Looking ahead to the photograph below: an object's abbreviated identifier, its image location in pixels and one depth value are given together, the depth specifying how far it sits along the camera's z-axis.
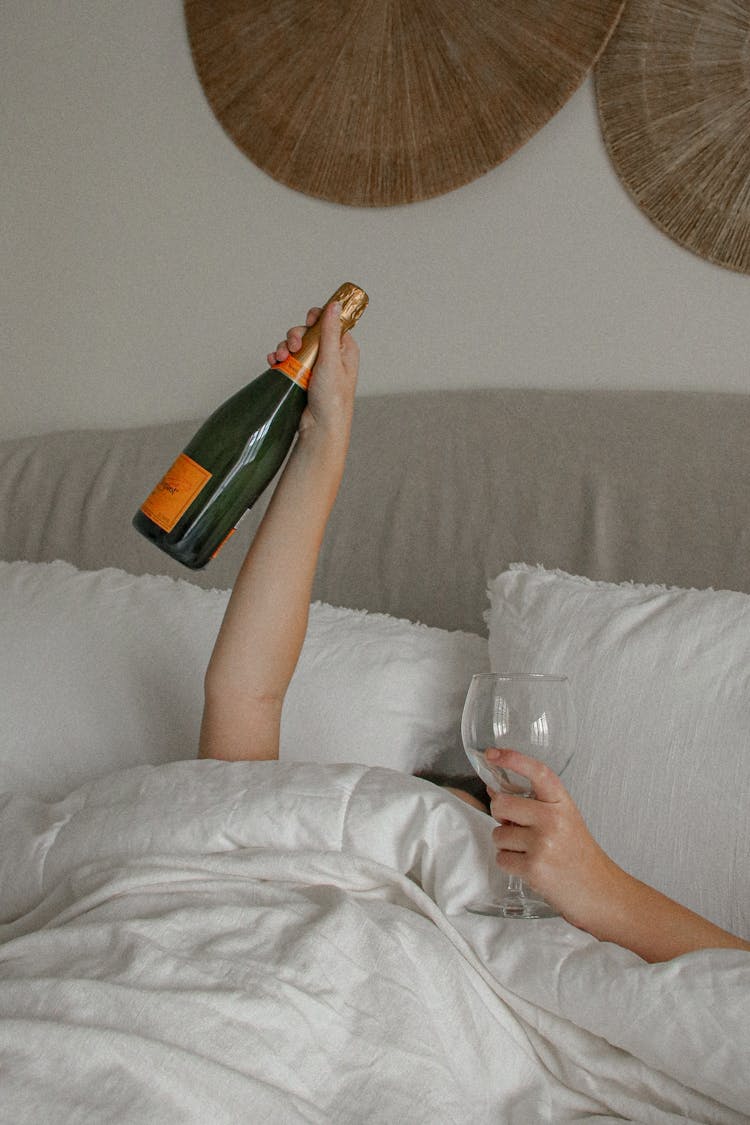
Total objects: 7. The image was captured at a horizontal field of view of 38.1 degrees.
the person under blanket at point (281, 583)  1.18
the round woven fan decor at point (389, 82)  1.71
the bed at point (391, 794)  0.71
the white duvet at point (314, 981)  0.65
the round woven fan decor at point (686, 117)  1.58
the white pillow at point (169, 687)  1.28
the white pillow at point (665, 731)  1.01
